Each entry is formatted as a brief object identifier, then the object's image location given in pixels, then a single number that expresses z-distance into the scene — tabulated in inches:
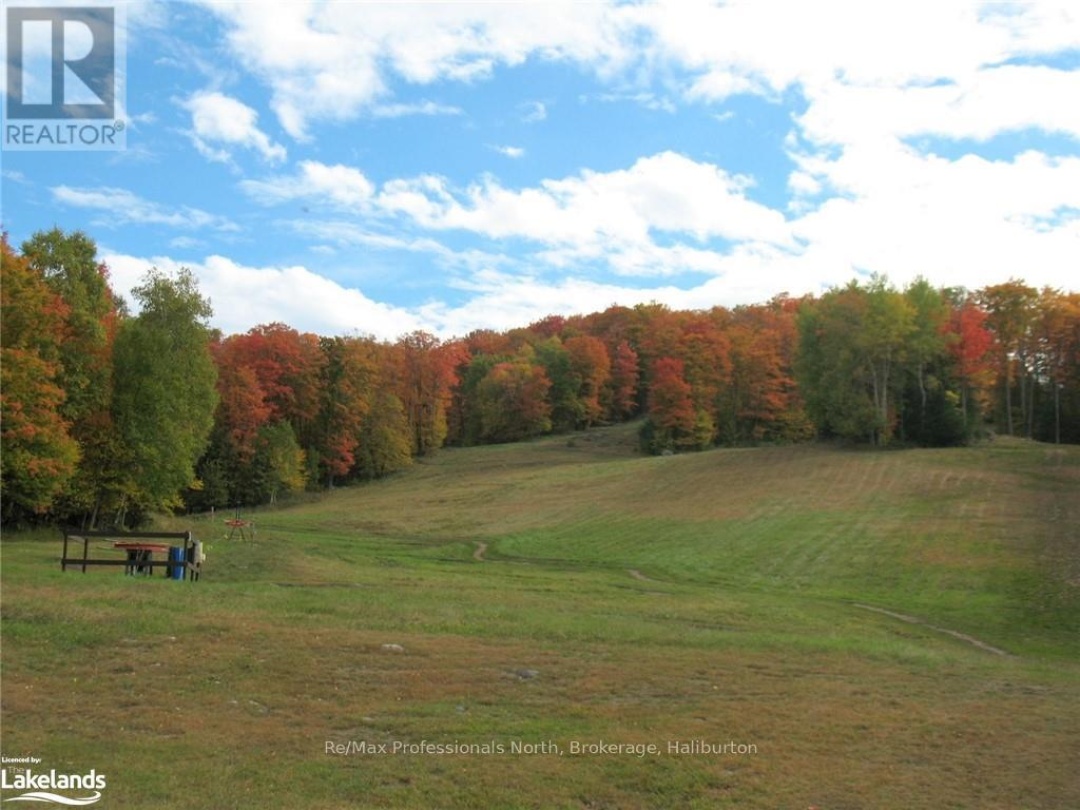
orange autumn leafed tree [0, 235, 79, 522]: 1162.6
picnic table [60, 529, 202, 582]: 864.3
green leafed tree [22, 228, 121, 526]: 1397.6
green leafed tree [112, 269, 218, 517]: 1530.5
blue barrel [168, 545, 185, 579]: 884.0
